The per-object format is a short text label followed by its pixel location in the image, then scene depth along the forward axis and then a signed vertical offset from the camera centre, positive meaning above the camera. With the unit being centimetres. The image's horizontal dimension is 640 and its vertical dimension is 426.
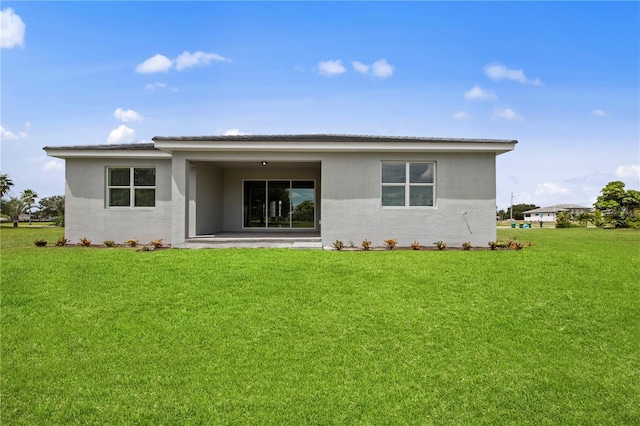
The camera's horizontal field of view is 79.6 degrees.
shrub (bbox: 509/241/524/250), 1277 -89
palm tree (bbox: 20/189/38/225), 4288 +256
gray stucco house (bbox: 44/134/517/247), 1238 +120
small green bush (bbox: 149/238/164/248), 1240 -80
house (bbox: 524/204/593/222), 6894 +172
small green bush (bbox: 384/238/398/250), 1230 -79
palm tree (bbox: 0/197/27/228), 3990 +117
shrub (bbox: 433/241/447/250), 1228 -82
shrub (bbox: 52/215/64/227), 3559 -22
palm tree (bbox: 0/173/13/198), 3994 +368
